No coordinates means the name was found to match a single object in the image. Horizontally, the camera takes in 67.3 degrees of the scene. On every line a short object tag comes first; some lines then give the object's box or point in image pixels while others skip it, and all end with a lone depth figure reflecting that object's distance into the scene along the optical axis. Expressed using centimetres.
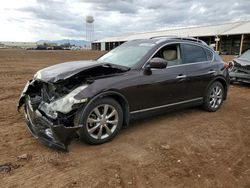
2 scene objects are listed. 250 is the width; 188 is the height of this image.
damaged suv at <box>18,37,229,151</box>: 281
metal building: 2797
